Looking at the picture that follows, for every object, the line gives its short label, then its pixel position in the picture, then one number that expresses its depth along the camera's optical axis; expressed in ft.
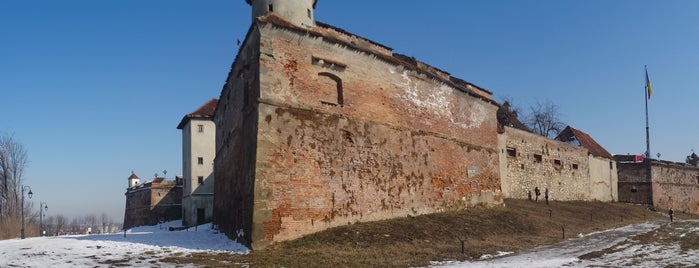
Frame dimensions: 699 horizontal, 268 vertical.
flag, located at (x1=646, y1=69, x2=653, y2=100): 149.07
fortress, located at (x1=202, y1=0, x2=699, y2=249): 48.19
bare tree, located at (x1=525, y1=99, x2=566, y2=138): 180.14
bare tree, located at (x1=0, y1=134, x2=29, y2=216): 130.41
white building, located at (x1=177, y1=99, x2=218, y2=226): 124.77
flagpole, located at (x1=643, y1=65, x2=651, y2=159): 148.92
